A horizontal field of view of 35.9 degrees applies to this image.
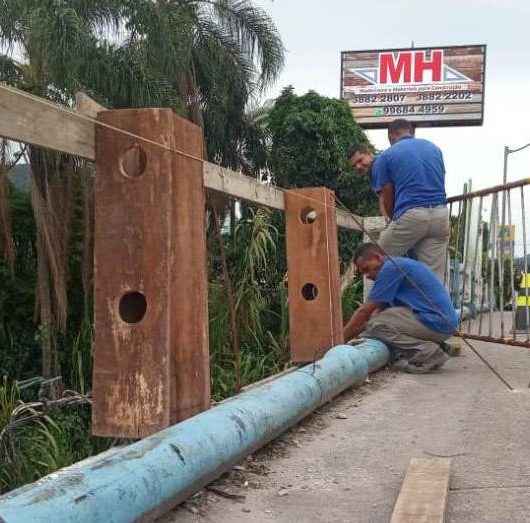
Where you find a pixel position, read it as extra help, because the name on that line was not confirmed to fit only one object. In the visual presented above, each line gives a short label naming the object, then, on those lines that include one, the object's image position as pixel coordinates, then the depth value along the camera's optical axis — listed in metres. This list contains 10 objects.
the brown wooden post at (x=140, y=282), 2.91
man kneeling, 5.41
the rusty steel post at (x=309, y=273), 5.24
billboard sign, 31.83
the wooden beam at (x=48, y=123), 2.43
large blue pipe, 1.97
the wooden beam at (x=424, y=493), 2.46
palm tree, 10.73
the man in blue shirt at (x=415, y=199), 5.90
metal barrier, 6.16
